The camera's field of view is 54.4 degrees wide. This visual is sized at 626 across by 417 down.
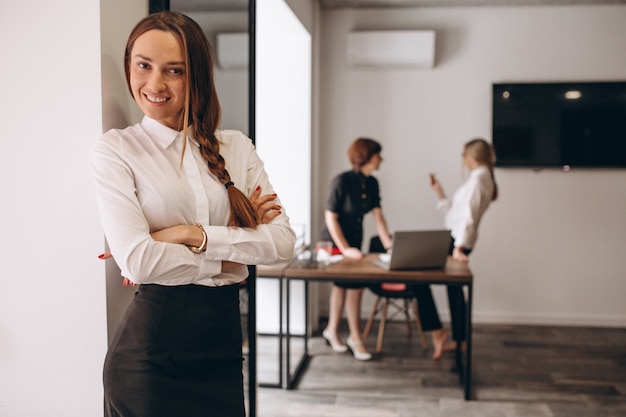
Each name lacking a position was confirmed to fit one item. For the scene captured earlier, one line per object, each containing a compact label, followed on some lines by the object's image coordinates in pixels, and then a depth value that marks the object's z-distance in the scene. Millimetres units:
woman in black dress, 4215
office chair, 4383
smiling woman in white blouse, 1378
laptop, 3410
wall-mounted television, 5102
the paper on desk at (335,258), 3845
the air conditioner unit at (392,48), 5094
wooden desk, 3439
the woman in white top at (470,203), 4152
